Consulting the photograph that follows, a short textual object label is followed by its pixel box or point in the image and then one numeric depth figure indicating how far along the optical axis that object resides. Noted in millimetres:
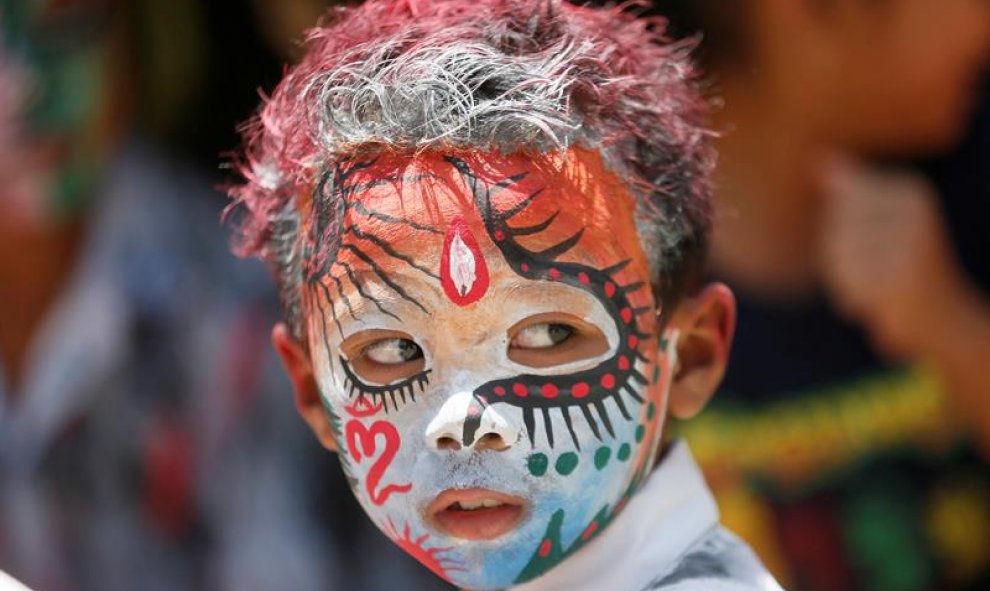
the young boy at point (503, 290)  3500
